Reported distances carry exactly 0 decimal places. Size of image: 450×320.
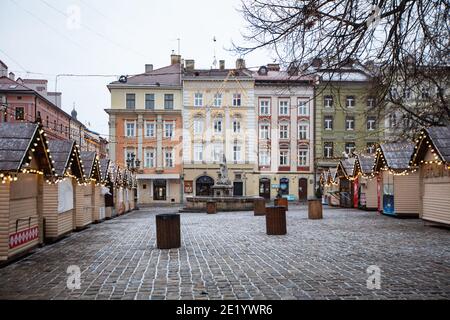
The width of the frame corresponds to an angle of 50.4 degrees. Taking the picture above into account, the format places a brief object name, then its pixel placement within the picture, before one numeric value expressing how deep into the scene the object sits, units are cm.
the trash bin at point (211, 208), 3172
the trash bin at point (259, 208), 2862
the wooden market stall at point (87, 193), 2019
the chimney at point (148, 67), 6293
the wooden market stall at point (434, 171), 1831
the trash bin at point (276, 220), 1644
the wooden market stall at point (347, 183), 3788
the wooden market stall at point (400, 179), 2562
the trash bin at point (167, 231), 1299
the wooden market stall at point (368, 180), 3291
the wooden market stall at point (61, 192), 1603
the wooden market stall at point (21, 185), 1124
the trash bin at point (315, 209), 2439
